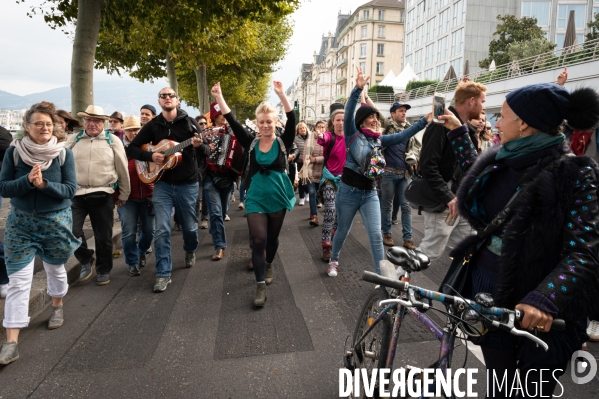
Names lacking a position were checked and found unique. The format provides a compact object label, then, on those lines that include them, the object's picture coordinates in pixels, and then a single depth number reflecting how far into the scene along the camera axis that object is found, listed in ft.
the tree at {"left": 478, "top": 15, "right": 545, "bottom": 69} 121.90
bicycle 5.52
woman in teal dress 14.57
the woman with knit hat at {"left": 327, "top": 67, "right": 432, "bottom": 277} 15.24
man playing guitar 16.51
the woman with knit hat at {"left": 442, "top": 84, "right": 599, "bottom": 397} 5.61
